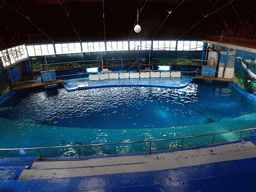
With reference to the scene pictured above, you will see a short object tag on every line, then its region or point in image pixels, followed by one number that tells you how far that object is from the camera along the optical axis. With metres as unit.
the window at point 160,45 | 27.67
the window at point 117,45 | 27.36
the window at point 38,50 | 24.48
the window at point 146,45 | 27.88
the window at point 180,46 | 27.10
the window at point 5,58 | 18.36
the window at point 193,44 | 26.86
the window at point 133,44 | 27.80
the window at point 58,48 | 25.56
